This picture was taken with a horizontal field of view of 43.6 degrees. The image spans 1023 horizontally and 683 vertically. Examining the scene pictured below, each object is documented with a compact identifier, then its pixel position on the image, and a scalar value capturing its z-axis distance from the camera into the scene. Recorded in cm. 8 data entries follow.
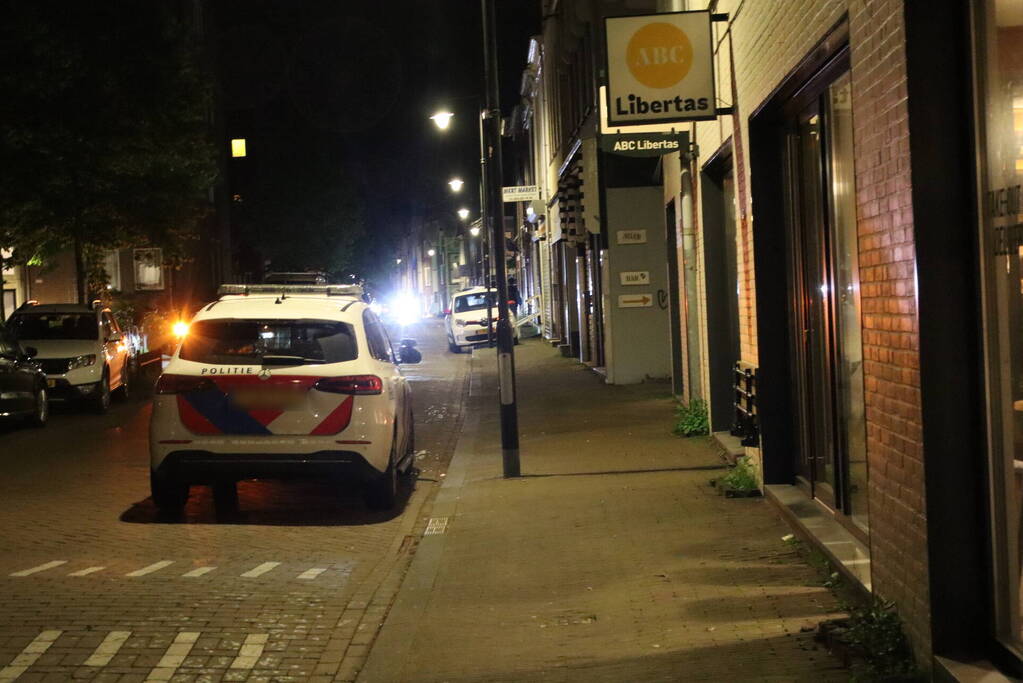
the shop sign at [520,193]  2406
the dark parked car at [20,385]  1762
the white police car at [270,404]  1008
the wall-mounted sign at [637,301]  2252
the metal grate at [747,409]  1041
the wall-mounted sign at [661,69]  1087
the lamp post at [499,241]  1269
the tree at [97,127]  2620
